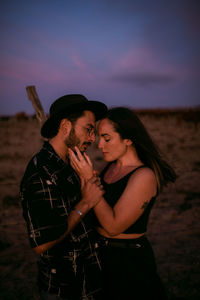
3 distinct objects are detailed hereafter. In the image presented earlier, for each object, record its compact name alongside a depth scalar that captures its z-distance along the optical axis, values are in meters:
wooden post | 4.29
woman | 2.33
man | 1.93
